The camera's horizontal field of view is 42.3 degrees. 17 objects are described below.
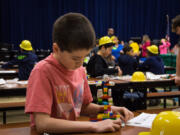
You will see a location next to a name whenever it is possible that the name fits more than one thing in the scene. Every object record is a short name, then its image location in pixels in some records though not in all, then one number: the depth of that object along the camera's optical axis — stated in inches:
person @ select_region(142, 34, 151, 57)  387.7
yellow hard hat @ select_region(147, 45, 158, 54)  208.7
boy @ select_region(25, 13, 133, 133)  43.9
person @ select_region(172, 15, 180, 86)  105.9
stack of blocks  47.1
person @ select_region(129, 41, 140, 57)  382.9
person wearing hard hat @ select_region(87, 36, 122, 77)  157.1
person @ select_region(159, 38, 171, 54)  433.1
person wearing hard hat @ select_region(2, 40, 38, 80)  184.1
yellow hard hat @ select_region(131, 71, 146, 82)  146.7
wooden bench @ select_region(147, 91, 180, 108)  160.8
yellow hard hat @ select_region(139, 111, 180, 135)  35.7
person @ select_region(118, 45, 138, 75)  209.9
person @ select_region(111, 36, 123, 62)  328.2
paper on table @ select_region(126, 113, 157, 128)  50.4
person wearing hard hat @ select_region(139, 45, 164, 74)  203.5
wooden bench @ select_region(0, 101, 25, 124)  125.0
